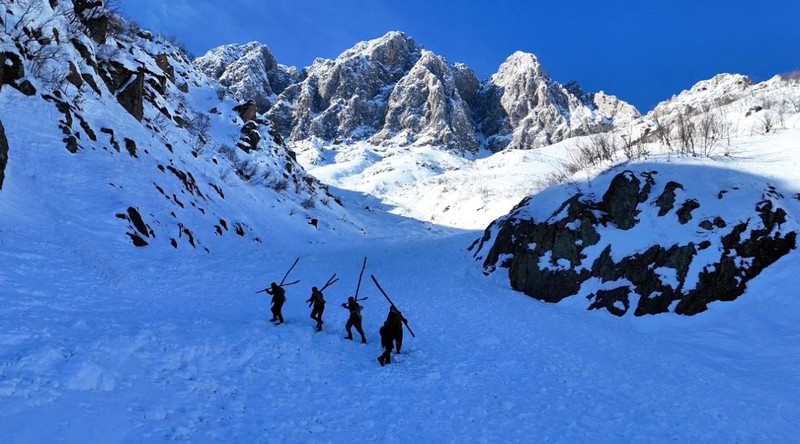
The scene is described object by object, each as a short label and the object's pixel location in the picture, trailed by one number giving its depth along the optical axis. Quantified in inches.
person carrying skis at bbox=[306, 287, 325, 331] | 570.7
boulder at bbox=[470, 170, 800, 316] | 703.7
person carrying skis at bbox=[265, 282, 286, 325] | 571.5
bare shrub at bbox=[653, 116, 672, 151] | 1540.2
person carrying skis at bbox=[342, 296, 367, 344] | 541.0
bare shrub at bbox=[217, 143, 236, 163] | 1936.5
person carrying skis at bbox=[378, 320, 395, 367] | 475.5
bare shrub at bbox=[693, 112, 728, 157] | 1202.1
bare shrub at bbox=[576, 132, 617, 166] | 1450.5
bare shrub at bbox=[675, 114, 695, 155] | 1242.6
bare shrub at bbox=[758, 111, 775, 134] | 1461.6
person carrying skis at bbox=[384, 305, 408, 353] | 484.1
